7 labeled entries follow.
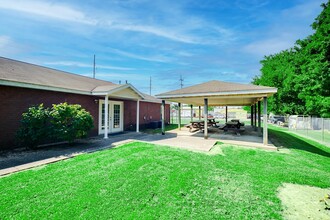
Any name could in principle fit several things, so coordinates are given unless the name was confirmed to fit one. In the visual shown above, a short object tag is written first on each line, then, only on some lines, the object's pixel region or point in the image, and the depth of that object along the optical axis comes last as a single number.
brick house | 7.11
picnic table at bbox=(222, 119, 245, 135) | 13.80
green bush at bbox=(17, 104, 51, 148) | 6.89
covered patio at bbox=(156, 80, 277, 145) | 8.66
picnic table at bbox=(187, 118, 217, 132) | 13.98
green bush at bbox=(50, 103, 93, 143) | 7.51
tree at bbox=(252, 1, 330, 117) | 14.48
